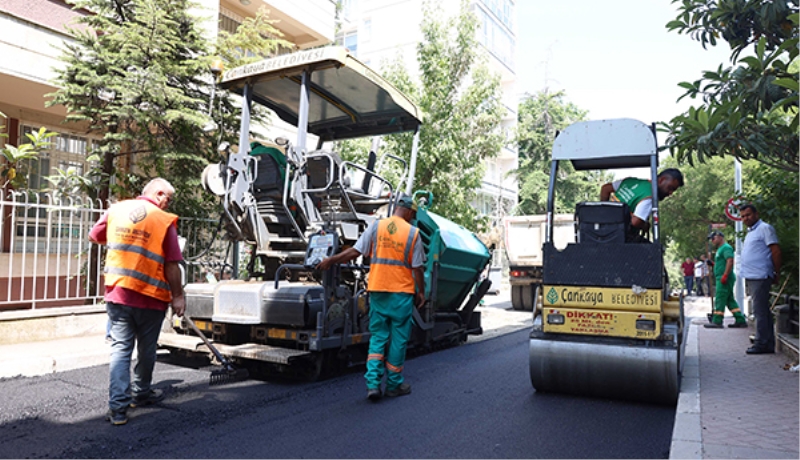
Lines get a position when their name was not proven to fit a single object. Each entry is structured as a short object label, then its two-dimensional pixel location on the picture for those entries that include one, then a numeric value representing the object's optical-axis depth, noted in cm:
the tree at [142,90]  784
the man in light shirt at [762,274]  676
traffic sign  827
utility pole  1536
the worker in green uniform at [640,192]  509
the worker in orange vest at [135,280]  422
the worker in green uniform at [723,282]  981
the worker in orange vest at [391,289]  505
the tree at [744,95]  522
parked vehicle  1460
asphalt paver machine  552
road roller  471
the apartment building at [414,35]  2928
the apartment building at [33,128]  739
